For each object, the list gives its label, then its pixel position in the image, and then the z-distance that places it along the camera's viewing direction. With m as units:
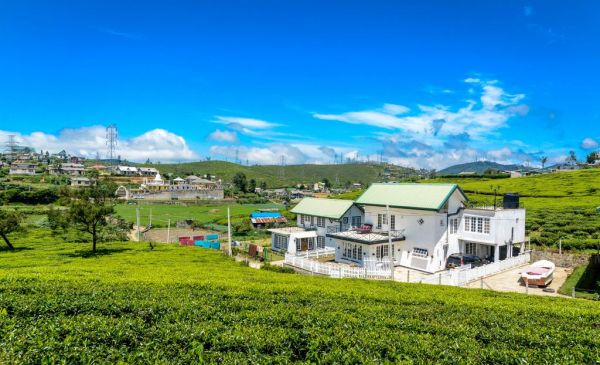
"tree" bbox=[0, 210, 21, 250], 31.88
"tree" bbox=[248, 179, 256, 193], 150.12
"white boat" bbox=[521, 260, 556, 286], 22.98
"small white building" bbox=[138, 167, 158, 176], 180.65
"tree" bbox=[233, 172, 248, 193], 150.00
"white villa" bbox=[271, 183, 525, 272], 28.27
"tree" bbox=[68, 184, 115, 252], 29.44
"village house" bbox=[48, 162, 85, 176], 159.25
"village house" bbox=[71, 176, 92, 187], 127.99
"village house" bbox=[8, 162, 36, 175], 146.35
